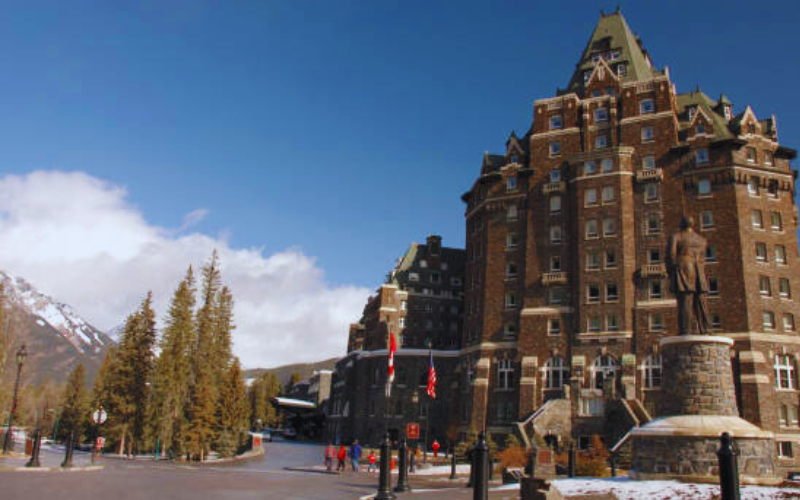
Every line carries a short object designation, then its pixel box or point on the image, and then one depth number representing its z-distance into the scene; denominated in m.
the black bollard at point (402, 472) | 21.47
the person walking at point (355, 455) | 37.34
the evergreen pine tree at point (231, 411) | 50.66
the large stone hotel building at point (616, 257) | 50.00
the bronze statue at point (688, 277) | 24.34
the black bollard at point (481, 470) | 10.88
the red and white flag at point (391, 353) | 33.80
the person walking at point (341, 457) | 35.81
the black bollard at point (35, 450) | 25.50
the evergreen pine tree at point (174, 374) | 51.06
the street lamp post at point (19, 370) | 33.81
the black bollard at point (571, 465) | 27.94
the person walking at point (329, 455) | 35.10
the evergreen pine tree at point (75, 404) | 76.38
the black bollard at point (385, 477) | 15.33
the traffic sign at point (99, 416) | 32.19
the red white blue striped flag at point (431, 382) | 43.76
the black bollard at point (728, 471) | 7.93
